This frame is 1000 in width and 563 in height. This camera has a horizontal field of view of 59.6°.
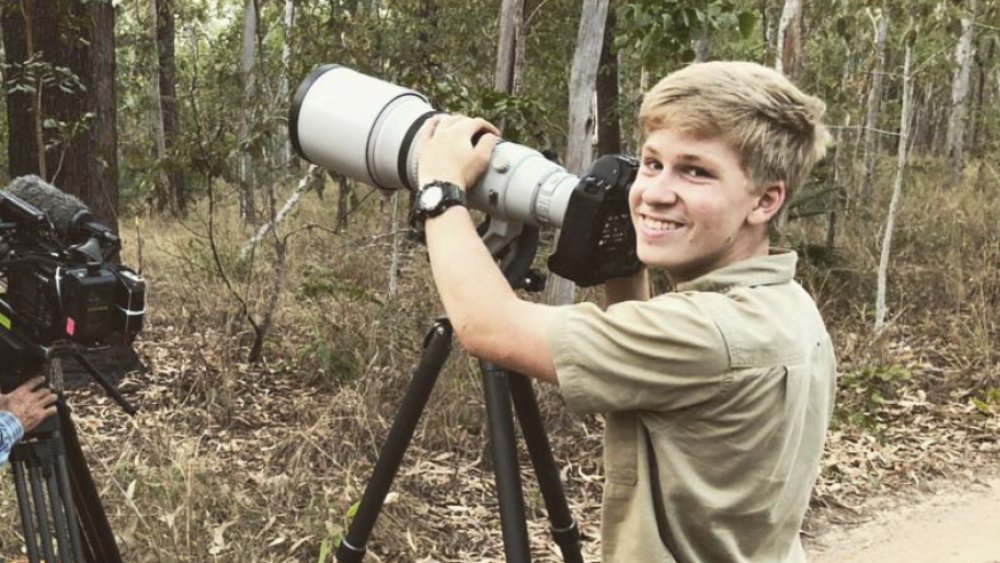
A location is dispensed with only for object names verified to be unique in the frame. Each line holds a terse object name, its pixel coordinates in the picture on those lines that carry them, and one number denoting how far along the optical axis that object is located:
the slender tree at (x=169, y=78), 8.30
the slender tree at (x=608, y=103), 8.63
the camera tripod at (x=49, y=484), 1.90
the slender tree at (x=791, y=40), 5.73
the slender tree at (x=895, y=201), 5.70
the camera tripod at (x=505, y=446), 1.77
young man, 1.24
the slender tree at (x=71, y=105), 4.48
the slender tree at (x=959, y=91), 11.09
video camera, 1.73
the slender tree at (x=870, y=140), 8.33
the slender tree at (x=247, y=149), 4.96
